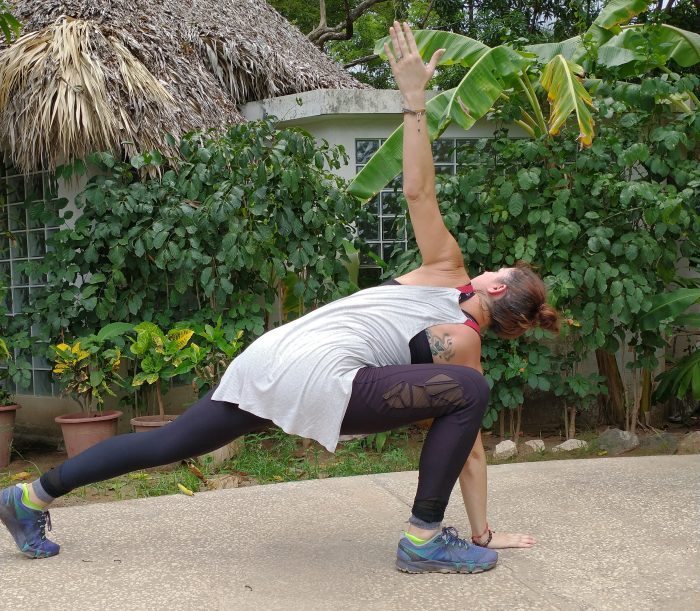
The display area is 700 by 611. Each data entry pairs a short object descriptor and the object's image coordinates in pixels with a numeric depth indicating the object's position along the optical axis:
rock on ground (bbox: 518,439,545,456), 5.77
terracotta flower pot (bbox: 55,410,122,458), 5.52
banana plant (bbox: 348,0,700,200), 5.50
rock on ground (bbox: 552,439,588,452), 5.75
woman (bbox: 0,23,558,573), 2.85
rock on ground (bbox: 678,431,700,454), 5.50
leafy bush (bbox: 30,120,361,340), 5.58
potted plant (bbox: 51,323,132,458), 5.46
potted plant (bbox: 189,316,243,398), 5.42
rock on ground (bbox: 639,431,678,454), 5.64
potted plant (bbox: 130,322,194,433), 5.38
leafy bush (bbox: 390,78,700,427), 5.42
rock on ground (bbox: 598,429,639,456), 5.66
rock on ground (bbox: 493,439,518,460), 5.59
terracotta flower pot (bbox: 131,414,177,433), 5.34
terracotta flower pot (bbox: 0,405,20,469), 5.85
